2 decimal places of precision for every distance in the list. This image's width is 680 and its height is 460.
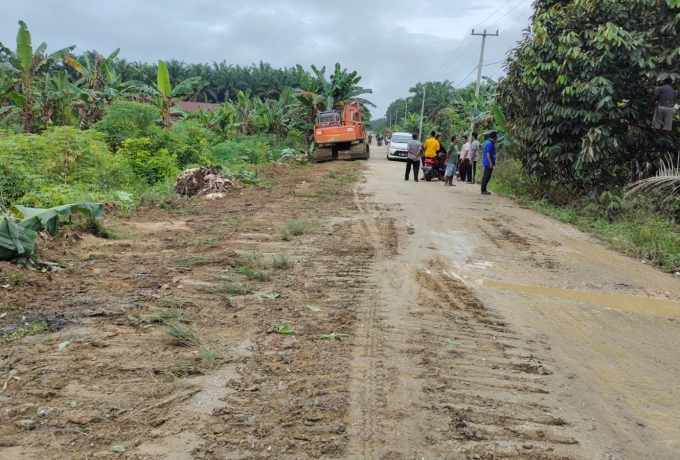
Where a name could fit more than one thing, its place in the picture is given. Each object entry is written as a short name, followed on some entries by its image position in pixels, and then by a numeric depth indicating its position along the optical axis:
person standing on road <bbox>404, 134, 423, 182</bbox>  16.75
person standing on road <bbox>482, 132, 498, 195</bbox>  13.76
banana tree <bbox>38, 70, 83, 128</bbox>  19.00
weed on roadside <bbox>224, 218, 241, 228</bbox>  8.65
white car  28.38
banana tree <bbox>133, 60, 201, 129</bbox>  19.47
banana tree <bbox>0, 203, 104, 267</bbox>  5.39
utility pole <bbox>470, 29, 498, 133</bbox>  28.24
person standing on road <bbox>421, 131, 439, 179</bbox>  17.08
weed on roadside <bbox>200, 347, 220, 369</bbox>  3.71
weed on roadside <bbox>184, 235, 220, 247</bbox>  7.32
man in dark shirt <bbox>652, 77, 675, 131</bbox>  9.71
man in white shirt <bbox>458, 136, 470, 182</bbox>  17.33
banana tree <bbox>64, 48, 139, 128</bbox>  20.30
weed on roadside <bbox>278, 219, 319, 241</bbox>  7.73
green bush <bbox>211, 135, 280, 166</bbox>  20.19
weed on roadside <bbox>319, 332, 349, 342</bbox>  4.21
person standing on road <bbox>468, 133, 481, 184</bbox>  17.08
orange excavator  23.48
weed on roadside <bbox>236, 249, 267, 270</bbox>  6.12
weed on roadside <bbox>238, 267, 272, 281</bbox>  5.71
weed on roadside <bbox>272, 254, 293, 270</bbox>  6.16
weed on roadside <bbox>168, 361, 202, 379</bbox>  3.60
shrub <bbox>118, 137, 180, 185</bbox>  14.06
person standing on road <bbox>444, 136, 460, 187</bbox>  16.05
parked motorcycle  17.38
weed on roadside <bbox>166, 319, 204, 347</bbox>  4.05
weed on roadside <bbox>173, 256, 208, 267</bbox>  6.27
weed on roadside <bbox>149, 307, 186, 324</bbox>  4.48
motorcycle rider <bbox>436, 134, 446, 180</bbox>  17.66
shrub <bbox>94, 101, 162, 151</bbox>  15.51
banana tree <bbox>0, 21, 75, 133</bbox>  16.98
